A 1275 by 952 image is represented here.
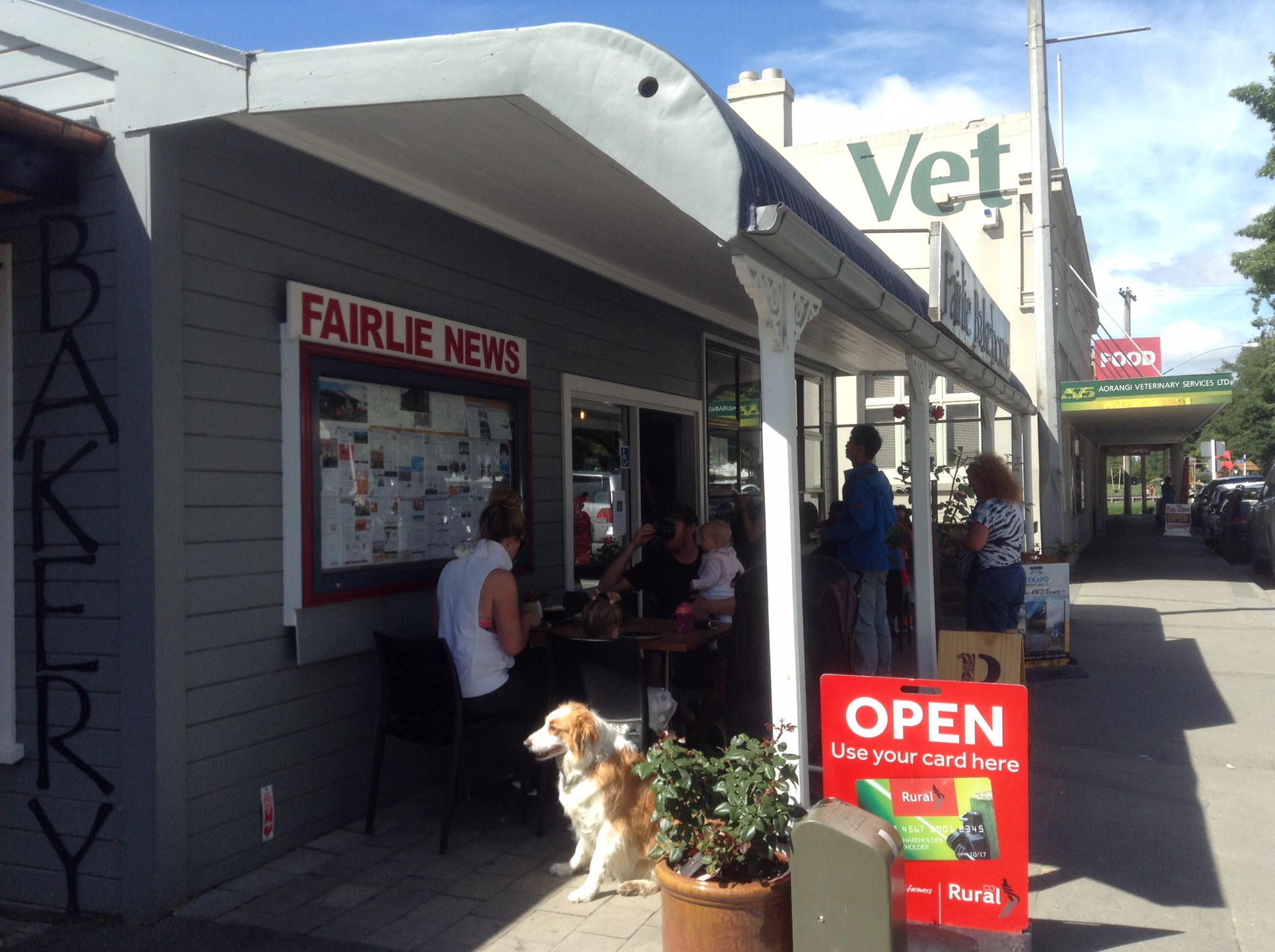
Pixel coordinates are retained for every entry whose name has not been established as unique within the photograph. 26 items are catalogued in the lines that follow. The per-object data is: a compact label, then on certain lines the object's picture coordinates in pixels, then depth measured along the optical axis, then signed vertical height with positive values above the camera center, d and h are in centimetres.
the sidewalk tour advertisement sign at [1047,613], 872 -92
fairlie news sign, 461 +88
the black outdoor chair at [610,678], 476 -76
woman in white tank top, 480 -49
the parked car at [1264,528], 1648 -53
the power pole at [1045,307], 1276 +241
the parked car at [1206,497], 2629 +1
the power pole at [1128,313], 4403 +815
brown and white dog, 402 -109
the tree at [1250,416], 3794 +319
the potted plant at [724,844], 328 -107
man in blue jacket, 706 -18
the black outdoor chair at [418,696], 471 -81
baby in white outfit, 586 -36
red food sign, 2381 +324
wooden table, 500 -62
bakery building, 376 +62
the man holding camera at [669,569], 629 -36
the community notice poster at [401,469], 480 +22
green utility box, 310 -112
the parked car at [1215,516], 2303 -43
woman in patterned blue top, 687 -32
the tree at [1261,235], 2350 +626
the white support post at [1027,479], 1232 +27
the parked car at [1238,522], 2039 -50
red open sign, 355 -97
